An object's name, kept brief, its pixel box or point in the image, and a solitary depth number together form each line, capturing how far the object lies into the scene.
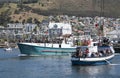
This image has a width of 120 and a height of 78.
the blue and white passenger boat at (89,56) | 94.88
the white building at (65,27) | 182.88
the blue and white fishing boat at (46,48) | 131.25
